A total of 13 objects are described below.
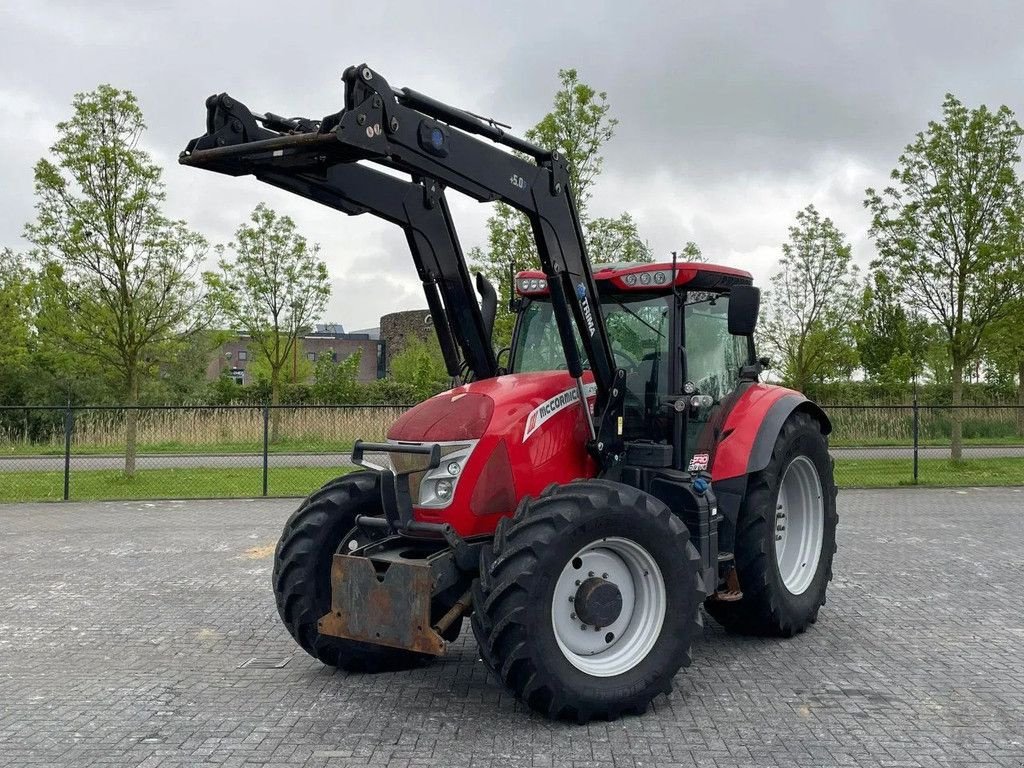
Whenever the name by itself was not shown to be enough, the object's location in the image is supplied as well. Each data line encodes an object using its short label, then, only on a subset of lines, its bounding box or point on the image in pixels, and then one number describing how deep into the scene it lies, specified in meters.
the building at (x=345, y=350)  74.69
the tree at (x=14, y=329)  28.50
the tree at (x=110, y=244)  17.12
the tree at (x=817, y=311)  21.72
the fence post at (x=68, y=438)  16.03
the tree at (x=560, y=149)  17.34
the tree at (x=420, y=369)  31.84
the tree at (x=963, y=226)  18.47
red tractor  4.96
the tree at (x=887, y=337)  20.61
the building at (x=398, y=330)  55.56
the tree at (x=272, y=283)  24.91
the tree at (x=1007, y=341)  18.66
